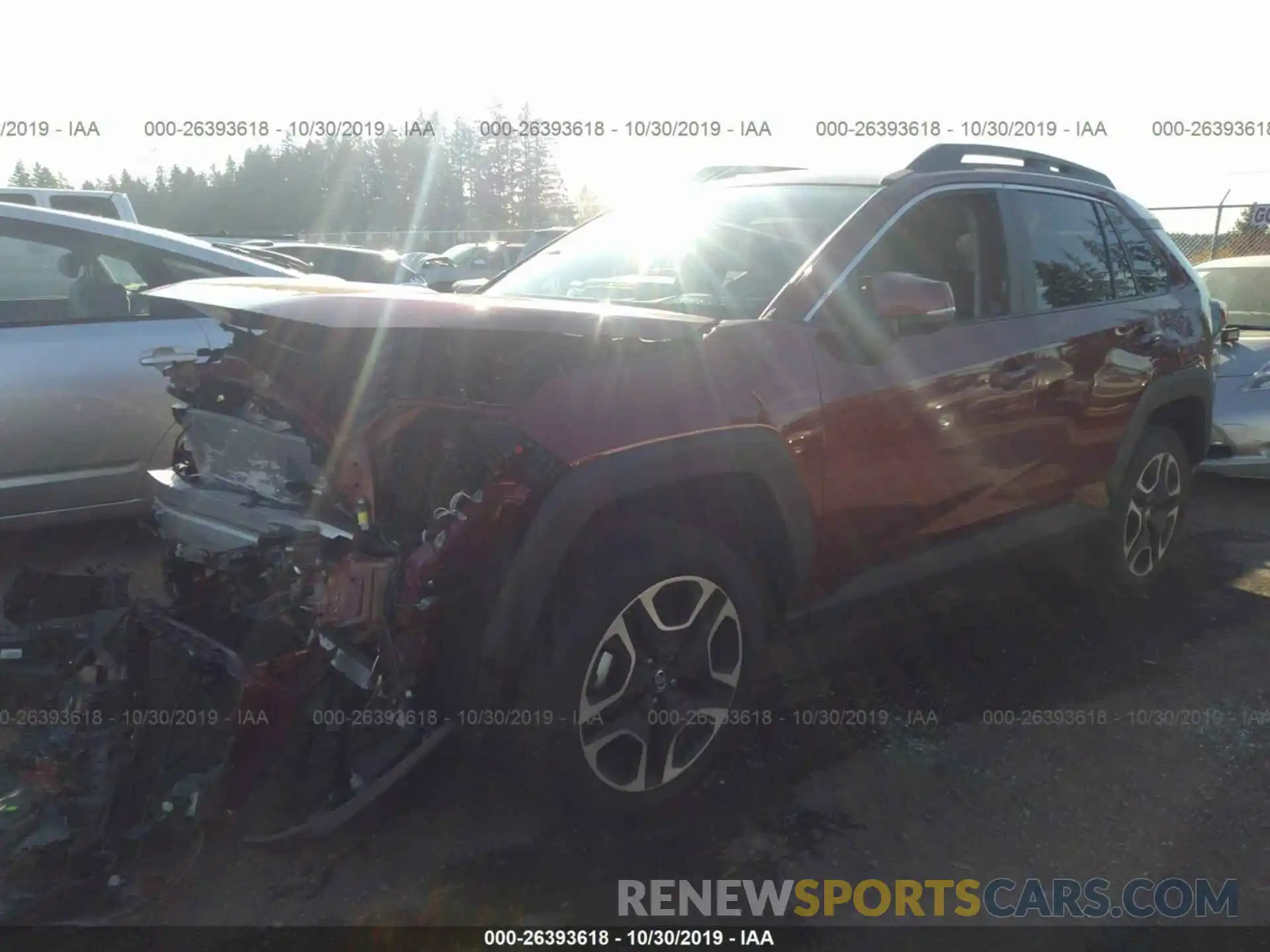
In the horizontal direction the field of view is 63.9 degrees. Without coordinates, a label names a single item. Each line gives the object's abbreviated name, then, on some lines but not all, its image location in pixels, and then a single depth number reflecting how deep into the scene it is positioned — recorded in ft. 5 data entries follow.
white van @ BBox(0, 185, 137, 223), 31.63
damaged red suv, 8.36
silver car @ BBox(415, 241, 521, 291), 69.77
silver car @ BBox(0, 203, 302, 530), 14.49
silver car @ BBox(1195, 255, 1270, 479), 21.50
